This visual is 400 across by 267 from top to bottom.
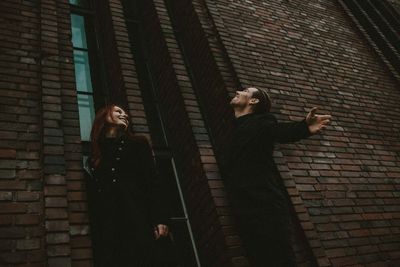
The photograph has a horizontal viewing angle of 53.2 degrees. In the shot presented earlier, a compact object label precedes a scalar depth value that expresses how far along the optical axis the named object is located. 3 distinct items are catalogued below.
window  4.25
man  2.73
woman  2.58
